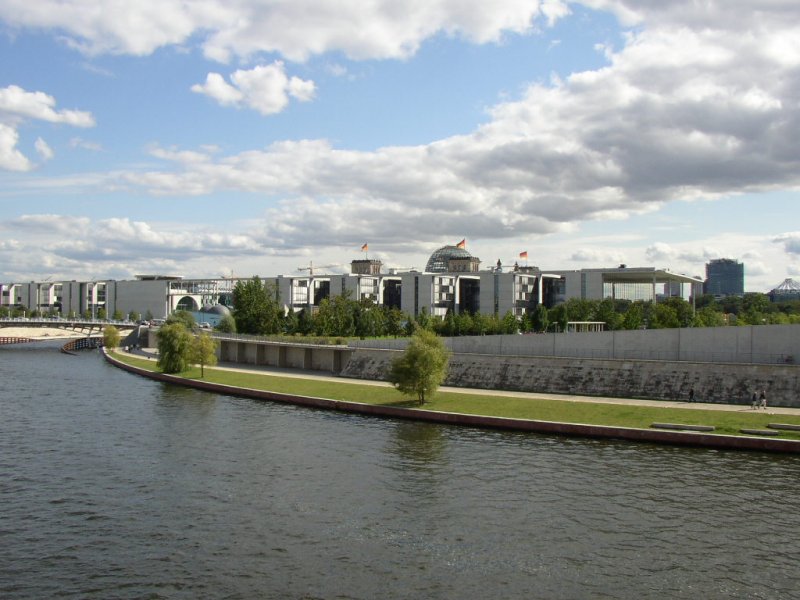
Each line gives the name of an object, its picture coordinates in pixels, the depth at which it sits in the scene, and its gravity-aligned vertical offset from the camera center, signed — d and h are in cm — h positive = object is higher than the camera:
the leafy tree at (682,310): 9593 +68
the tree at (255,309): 11725 +37
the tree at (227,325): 11934 -241
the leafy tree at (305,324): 11065 -194
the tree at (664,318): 9069 -46
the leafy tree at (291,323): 11611 -201
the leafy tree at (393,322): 11519 -161
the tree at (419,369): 5116 -415
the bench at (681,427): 3925 -635
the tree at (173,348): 8044 -428
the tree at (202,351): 7662 -439
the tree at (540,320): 10275 -95
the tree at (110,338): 13150 -525
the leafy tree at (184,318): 11910 -128
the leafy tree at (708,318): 9667 -46
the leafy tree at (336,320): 10731 -128
